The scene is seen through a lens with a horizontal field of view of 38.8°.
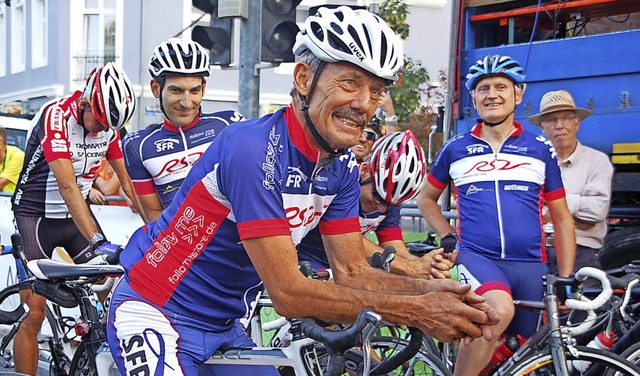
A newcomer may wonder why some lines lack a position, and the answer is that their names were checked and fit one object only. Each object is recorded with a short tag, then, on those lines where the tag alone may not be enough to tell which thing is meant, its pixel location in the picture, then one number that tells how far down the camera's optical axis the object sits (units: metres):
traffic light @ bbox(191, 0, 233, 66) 7.31
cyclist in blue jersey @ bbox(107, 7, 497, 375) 2.58
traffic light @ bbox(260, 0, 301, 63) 7.22
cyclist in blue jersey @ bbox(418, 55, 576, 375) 4.99
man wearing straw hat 6.14
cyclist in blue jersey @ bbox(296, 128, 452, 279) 5.07
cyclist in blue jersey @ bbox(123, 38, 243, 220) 5.34
